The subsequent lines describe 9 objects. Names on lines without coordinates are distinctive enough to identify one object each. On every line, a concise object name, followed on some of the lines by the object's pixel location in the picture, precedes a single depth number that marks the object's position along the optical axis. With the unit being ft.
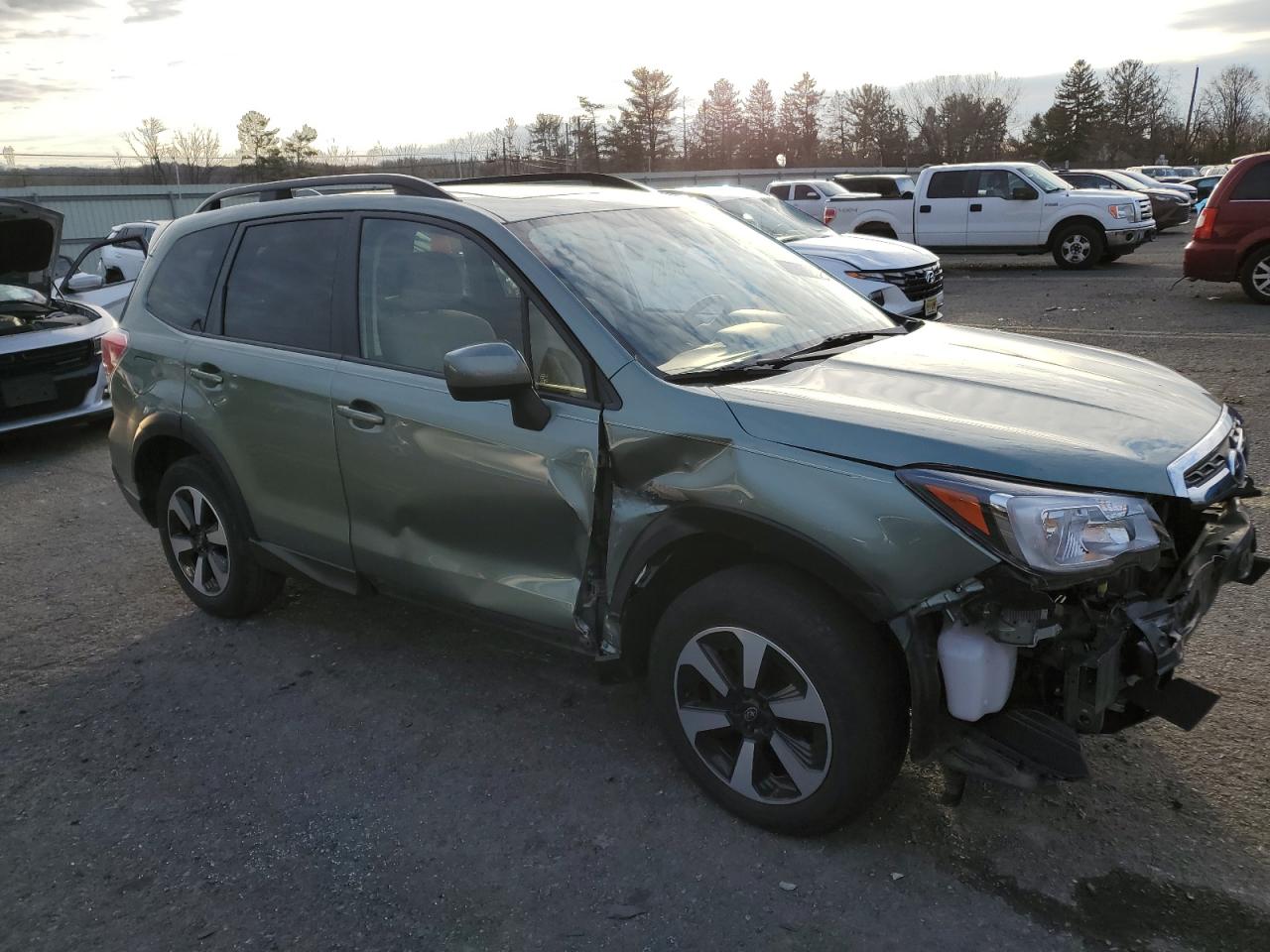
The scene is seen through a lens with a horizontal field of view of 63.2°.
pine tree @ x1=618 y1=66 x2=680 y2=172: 216.33
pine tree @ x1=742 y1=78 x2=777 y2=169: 222.48
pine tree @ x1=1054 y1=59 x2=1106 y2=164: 252.21
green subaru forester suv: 8.25
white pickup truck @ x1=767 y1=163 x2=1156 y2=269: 58.34
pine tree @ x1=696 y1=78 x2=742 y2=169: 221.66
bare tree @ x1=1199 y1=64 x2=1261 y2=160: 254.88
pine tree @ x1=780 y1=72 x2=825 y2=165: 226.79
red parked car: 39.75
